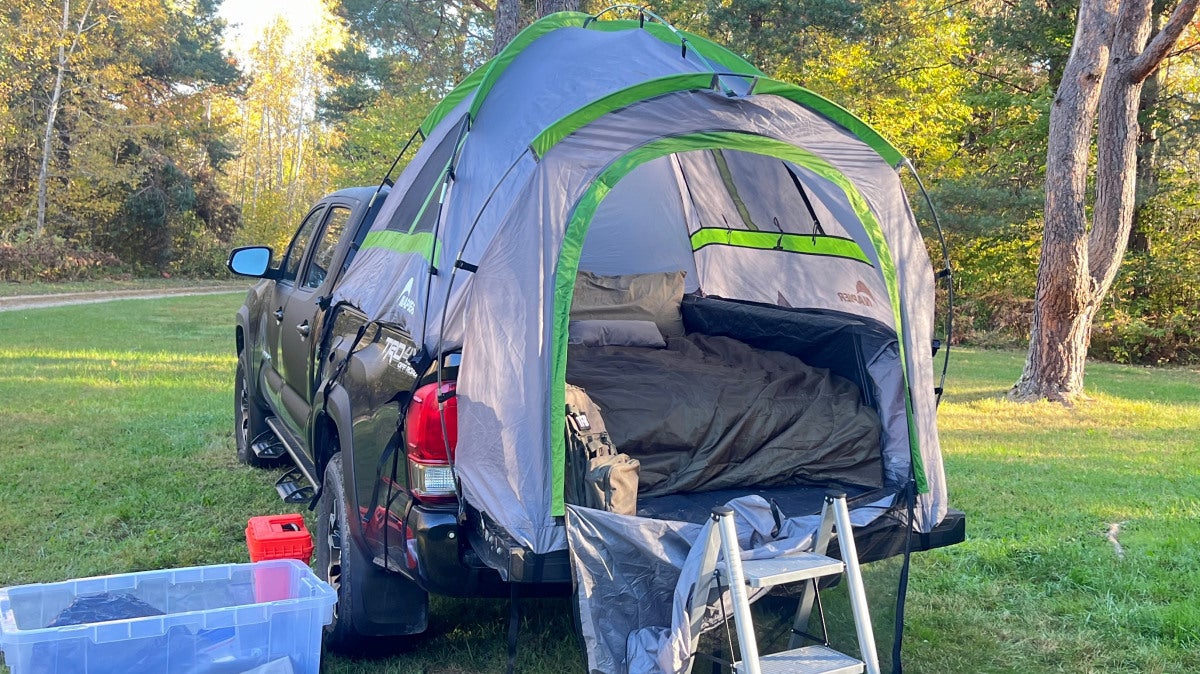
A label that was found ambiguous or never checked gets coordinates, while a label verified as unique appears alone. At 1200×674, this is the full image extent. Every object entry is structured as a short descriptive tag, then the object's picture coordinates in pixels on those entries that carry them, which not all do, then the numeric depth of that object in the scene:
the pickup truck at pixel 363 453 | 2.95
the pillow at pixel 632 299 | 5.46
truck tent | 2.91
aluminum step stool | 2.71
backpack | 3.06
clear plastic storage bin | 2.48
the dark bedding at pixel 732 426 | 3.66
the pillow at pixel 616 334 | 5.08
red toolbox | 3.80
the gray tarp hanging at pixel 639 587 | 2.85
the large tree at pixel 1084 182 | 9.82
